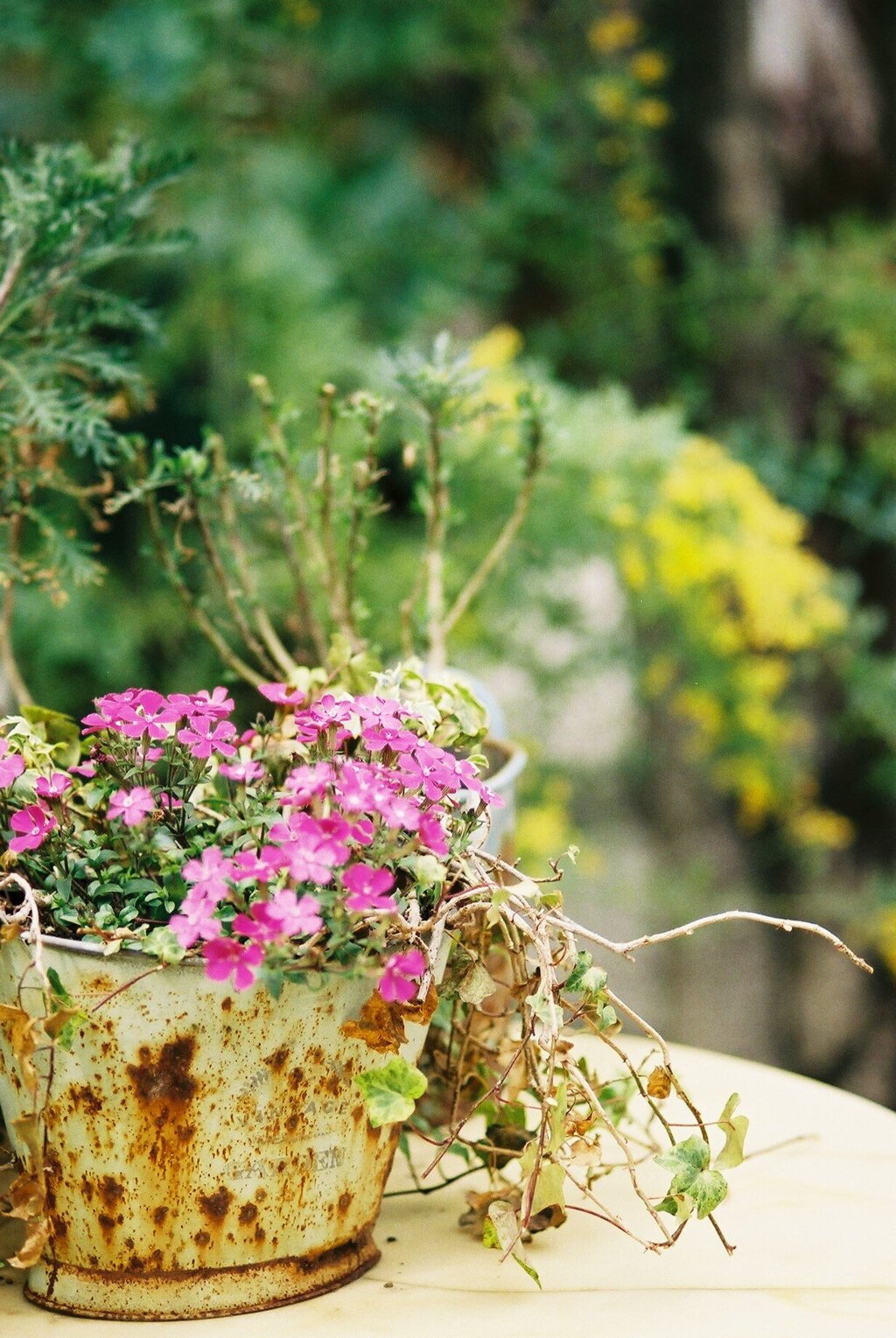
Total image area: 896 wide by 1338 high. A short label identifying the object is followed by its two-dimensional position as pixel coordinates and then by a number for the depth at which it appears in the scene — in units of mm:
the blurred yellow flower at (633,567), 1715
